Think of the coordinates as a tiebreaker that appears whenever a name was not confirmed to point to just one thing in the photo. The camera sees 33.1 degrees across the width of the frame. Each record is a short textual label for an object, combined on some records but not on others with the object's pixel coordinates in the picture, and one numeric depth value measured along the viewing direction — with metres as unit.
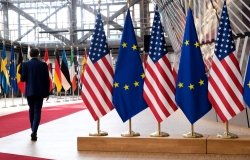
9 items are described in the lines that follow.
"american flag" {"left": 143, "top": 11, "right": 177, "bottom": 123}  7.10
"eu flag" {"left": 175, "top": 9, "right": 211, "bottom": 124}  6.93
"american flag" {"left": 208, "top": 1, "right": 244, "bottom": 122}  6.69
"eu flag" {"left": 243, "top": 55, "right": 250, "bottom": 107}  6.70
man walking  8.17
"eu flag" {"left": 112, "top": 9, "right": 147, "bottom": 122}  7.35
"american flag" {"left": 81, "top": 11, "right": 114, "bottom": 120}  7.39
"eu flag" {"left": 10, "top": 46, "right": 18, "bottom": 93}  20.11
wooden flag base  6.64
